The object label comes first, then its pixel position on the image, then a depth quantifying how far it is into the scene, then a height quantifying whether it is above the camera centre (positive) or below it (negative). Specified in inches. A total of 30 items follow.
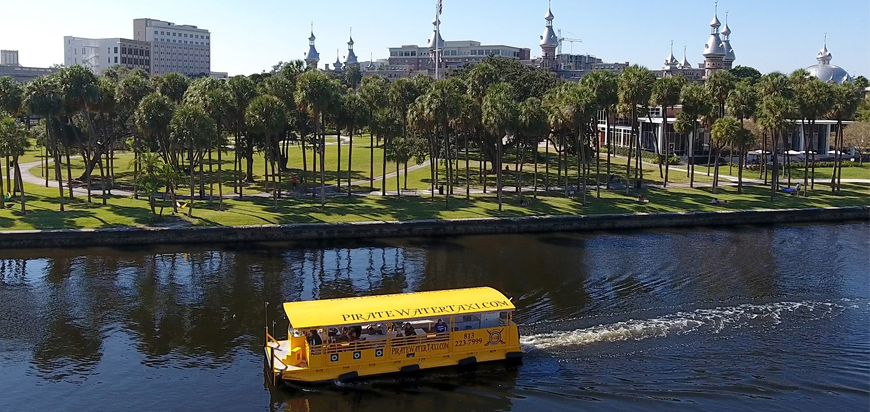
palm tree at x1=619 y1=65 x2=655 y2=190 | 3312.0 +249.4
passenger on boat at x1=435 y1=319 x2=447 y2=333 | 1517.0 -340.5
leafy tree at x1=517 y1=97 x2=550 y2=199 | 3085.6 +103.5
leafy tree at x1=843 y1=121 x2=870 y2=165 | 4207.7 +68.2
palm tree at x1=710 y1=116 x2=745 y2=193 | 3511.3 +69.4
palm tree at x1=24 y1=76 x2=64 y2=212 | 2832.2 +147.2
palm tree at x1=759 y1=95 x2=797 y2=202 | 3398.1 +136.2
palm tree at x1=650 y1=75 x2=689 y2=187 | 3604.8 +246.8
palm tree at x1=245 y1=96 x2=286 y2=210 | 2989.7 +99.3
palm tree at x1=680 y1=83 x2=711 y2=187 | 3666.3 +202.3
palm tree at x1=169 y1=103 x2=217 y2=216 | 2829.7 +49.1
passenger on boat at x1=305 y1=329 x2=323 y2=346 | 1448.1 -347.5
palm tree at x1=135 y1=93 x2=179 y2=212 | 3014.3 +99.6
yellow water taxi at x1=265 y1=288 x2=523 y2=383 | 1444.4 -354.9
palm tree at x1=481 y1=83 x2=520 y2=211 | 3006.9 +114.7
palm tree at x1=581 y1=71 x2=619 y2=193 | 3230.8 +233.6
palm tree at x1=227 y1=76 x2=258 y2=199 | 3127.5 +165.1
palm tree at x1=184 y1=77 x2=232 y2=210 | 2960.1 +154.4
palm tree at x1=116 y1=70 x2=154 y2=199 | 3398.1 +207.1
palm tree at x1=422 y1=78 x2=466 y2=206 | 2992.1 +151.9
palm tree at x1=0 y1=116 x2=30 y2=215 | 2753.4 +5.2
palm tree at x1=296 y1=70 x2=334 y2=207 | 2940.5 +186.1
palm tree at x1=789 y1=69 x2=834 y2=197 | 3393.2 +204.2
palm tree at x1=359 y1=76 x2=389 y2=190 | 3302.2 +190.4
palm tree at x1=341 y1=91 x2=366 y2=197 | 3191.4 +124.5
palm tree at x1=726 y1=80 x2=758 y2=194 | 3570.4 +185.3
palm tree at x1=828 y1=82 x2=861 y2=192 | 3501.5 +194.7
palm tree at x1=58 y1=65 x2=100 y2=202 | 2945.4 +199.7
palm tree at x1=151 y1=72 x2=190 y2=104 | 3811.5 +267.0
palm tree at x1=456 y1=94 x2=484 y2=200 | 3142.2 +113.6
